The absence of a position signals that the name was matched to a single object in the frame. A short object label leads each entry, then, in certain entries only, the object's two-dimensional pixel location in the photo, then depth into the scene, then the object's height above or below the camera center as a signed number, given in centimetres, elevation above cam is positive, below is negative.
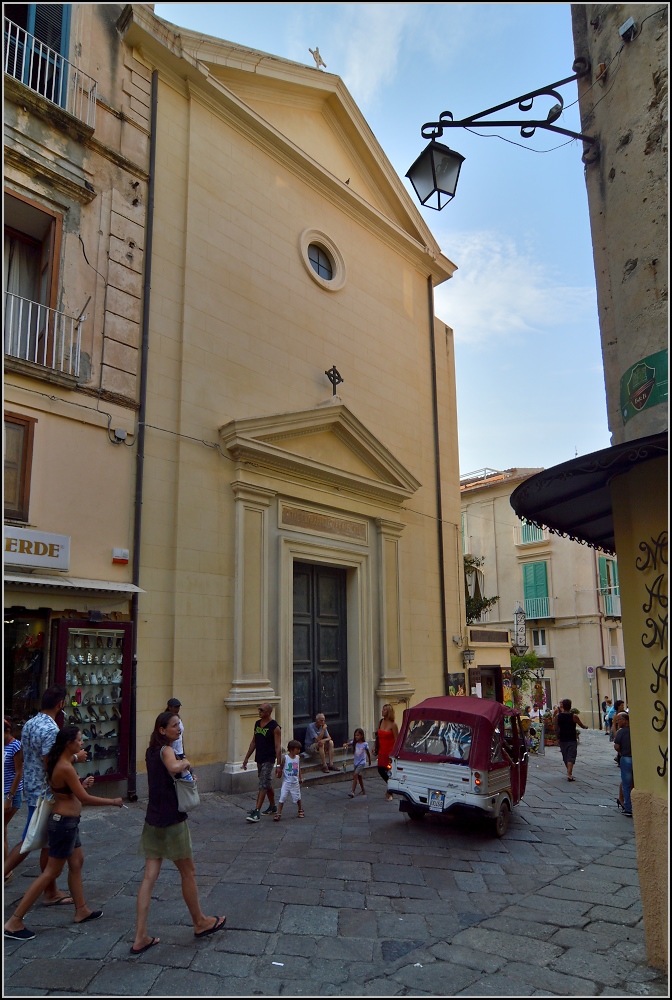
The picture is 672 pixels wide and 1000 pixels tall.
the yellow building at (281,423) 1113 +372
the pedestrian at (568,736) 1317 -202
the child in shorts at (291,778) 924 -193
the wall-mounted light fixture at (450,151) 598 +412
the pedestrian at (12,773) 629 -125
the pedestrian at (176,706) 734 -96
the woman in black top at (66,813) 537 -137
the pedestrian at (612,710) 1568 -312
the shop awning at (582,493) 462 +101
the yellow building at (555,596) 3069 +115
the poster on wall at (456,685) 1675 -140
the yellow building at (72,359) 905 +364
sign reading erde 870 +94
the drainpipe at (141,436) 977 +275
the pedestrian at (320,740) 1206 -192
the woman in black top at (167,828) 518 -143
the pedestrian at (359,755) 1095 -195
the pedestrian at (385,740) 1122 -176
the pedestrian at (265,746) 927 -152
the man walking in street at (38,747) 600 -99
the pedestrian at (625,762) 1008 -192
